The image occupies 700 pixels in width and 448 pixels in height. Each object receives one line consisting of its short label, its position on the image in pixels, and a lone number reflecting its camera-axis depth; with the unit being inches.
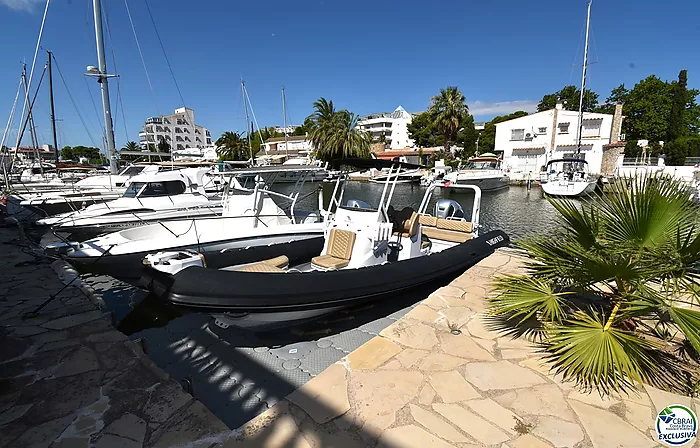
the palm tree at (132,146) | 2647.6
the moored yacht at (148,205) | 360.5
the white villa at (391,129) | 2967.5
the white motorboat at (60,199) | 450.3
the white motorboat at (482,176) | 1150.3
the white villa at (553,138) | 1418.6
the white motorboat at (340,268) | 170.7
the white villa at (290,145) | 2453.2
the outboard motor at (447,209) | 365.4
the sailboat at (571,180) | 932.0
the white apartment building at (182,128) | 3154.8
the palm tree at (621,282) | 95.7
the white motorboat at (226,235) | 254.8
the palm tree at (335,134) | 1464.1
